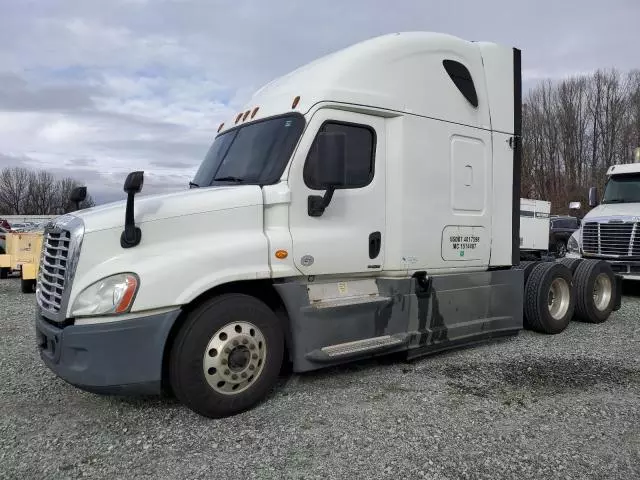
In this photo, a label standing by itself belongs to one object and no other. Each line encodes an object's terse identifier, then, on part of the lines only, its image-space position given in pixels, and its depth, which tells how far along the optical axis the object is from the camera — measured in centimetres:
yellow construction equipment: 1321
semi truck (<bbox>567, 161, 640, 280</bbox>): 1057
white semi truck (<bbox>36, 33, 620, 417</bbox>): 417
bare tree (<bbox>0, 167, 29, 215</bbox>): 7838
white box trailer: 1545
